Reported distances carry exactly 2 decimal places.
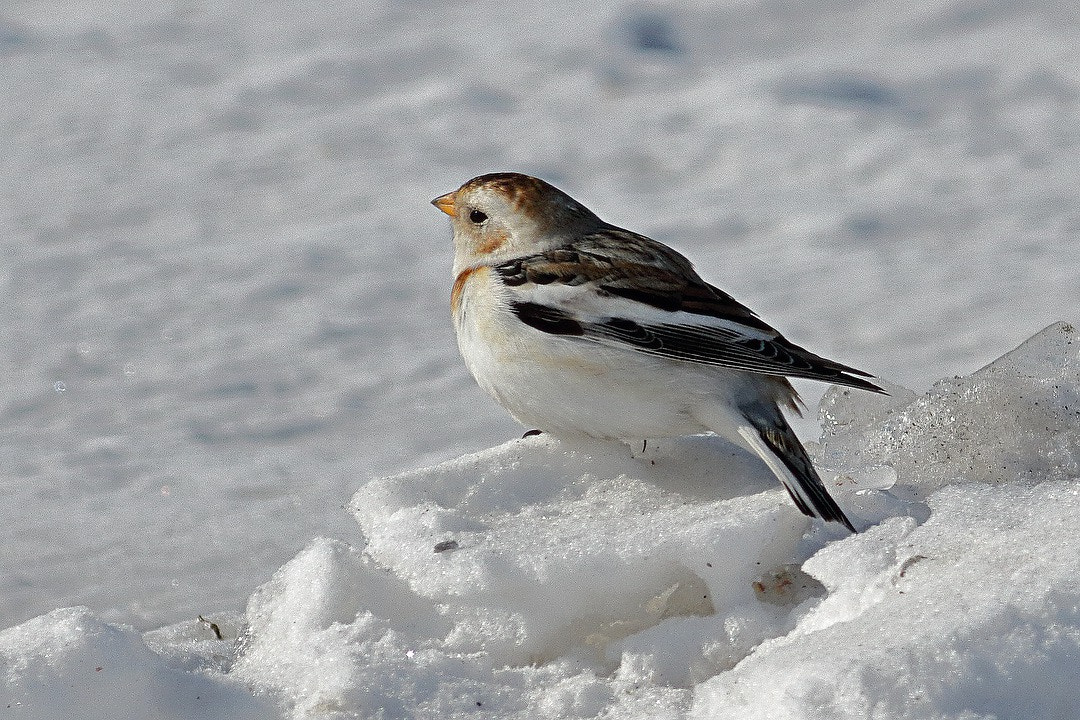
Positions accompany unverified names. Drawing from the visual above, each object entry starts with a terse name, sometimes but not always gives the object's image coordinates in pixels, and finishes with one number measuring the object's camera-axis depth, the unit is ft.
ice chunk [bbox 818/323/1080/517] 22.61
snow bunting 22.93
